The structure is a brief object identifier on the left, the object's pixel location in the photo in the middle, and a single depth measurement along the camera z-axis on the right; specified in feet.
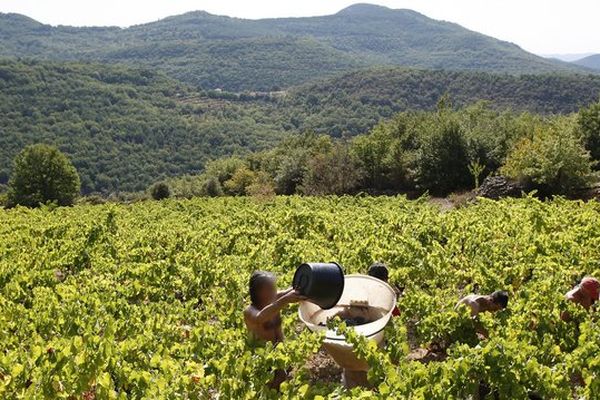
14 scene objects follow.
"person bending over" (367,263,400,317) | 21.77
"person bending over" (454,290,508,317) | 19.34
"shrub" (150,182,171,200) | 179.83
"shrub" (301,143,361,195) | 109.70
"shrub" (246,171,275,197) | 124.53
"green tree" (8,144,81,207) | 144.88
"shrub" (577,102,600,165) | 86.12
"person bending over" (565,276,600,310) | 19.88
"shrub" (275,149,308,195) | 123.44
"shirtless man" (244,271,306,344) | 15.21
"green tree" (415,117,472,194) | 96.02
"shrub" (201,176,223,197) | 163.02
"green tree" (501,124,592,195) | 70.23
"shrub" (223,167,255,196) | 153.39
